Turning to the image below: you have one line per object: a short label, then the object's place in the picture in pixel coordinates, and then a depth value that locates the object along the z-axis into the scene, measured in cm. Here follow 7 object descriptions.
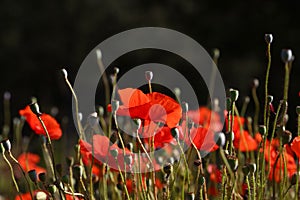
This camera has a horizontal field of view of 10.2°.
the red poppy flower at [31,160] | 234
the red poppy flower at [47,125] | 202
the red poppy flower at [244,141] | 201
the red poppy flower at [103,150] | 192
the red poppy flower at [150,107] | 186
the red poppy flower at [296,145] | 185
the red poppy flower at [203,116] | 203
